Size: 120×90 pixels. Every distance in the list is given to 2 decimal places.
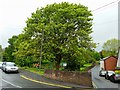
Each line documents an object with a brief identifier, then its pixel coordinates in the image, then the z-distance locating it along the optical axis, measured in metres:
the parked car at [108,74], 14.34
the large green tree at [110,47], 32.64
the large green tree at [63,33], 14.09
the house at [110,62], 24.41
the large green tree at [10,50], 25.79
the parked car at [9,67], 13.81
